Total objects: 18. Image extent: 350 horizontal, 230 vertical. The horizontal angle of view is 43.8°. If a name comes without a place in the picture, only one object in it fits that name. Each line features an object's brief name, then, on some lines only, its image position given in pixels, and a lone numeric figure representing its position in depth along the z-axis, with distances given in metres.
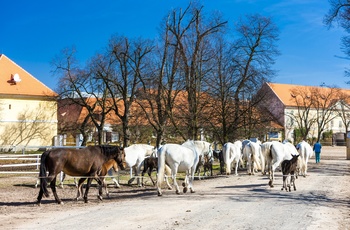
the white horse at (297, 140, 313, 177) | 22.28
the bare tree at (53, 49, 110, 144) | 41.03
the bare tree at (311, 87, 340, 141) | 67.88
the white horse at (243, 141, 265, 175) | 23.66
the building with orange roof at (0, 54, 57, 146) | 48.28
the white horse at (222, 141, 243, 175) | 23.33
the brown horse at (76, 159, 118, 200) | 13.72
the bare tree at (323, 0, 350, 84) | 24.61
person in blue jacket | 35.22
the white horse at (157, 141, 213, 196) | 14.80
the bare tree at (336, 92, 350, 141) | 69.19
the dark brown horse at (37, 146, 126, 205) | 12.48
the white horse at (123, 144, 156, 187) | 17.78
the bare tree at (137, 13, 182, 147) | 27.02
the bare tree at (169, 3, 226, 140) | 26.27
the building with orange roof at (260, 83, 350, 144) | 71.75
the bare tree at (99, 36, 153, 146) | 33.66
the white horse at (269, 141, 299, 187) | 17.09
